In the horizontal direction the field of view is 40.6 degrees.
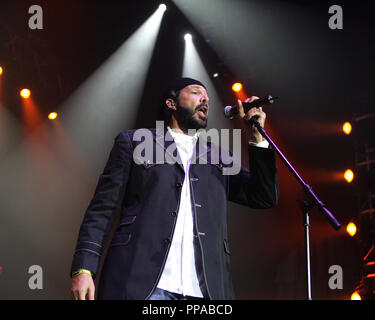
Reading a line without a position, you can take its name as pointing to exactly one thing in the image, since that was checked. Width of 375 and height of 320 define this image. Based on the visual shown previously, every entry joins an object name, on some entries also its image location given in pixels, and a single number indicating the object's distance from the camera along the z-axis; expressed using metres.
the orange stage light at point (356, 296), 6.06
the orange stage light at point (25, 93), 7.46
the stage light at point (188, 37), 7.25
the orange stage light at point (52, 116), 7.62
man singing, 2.27
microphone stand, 2.15
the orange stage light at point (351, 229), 6.62
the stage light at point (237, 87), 7.14
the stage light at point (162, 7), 7.03
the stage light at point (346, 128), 6.77
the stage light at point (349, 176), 6.70
